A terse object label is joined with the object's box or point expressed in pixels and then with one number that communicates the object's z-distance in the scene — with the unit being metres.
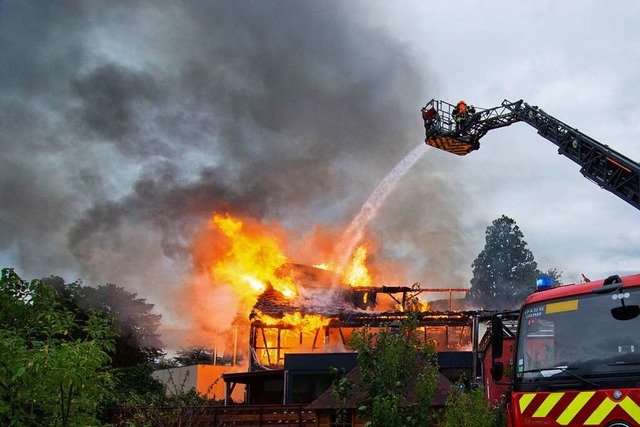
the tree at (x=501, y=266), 63.34
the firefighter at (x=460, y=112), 19.02
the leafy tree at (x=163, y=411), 12.05
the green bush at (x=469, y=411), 9.80
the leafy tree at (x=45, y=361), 4.80
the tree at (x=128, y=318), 42.53
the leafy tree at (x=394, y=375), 7.82
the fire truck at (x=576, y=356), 6.00
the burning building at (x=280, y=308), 27.89
